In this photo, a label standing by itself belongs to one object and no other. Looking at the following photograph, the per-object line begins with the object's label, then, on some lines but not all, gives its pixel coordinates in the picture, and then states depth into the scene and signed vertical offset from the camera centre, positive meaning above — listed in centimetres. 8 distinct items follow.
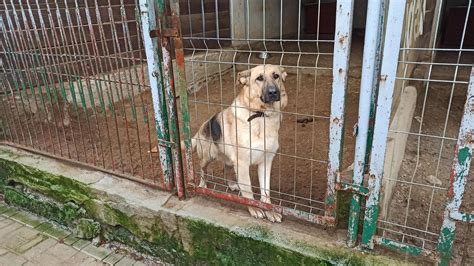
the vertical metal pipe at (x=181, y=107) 239 -64
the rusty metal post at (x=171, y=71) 241 -37
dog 278 -89
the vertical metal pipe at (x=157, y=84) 244 -46
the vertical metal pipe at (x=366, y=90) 174 -41
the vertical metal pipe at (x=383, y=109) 168 -51
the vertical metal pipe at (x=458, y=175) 165 -82
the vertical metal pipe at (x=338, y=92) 180 -44
